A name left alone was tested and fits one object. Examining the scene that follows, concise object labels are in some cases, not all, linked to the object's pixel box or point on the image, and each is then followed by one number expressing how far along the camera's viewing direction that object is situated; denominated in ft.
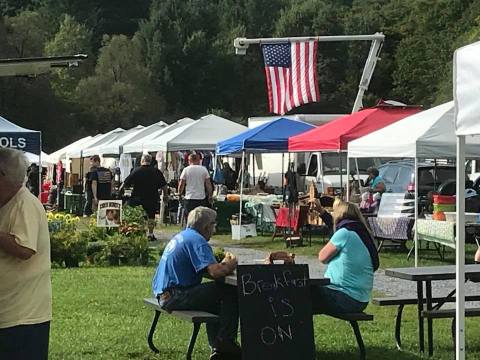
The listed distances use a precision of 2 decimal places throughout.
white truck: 98.05
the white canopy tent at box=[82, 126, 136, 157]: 103.81
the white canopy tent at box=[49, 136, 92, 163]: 121.90
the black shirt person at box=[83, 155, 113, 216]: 78.89
